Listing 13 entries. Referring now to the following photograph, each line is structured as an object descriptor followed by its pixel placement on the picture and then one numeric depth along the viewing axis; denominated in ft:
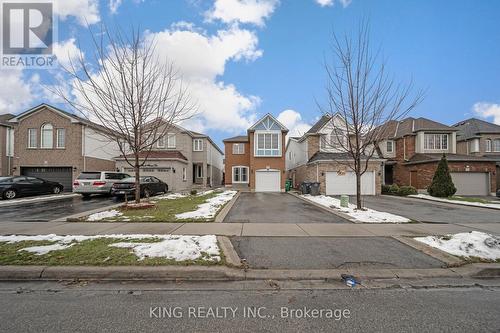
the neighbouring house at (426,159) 74.18
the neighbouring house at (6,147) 73.36
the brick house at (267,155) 79.41
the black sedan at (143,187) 50.52
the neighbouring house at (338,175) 69.10
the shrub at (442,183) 59.90
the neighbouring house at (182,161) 75.41
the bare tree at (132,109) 34.91
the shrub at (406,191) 67.26
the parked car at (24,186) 53.42
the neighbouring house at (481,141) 94.89
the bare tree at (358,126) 36.60
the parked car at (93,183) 54.03
